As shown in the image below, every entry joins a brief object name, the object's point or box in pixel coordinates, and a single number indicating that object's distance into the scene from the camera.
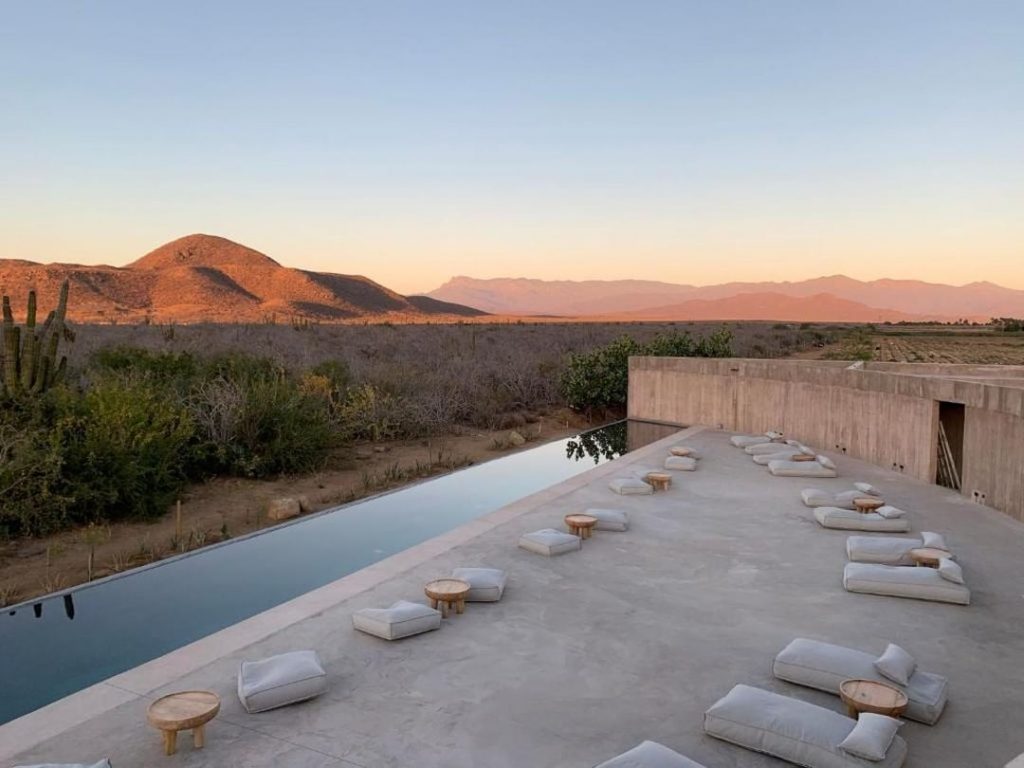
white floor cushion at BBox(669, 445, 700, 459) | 13.82
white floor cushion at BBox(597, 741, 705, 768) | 3.66
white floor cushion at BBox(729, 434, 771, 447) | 15.23
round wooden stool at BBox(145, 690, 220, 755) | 4.01
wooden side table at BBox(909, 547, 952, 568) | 7.18
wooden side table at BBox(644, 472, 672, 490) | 11.19
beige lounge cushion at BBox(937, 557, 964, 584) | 6.61
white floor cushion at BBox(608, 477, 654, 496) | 10.73
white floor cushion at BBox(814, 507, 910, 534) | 8.78
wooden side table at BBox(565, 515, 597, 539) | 8.41
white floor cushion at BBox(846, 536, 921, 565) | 7.47
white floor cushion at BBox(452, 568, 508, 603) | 6.40
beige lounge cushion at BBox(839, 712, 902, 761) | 3.83
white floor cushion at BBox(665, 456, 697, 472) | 12.60
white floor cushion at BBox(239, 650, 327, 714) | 4.57
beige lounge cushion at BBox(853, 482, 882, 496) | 10.41
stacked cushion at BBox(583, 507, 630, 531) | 8.80
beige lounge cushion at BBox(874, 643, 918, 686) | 4.67
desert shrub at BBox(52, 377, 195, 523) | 9.81
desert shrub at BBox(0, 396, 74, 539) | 9.13
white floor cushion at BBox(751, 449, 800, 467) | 13.07
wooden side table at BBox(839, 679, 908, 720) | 4.27
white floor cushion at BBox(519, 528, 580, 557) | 7.79
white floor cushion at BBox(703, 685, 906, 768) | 3.92
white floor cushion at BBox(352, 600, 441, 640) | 5.64
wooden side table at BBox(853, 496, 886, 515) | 9.40
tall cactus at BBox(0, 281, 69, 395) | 11.60
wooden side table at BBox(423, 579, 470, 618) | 6.10
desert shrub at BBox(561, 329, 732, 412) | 21.38
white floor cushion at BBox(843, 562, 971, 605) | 6.49
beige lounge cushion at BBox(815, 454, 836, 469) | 12.29
